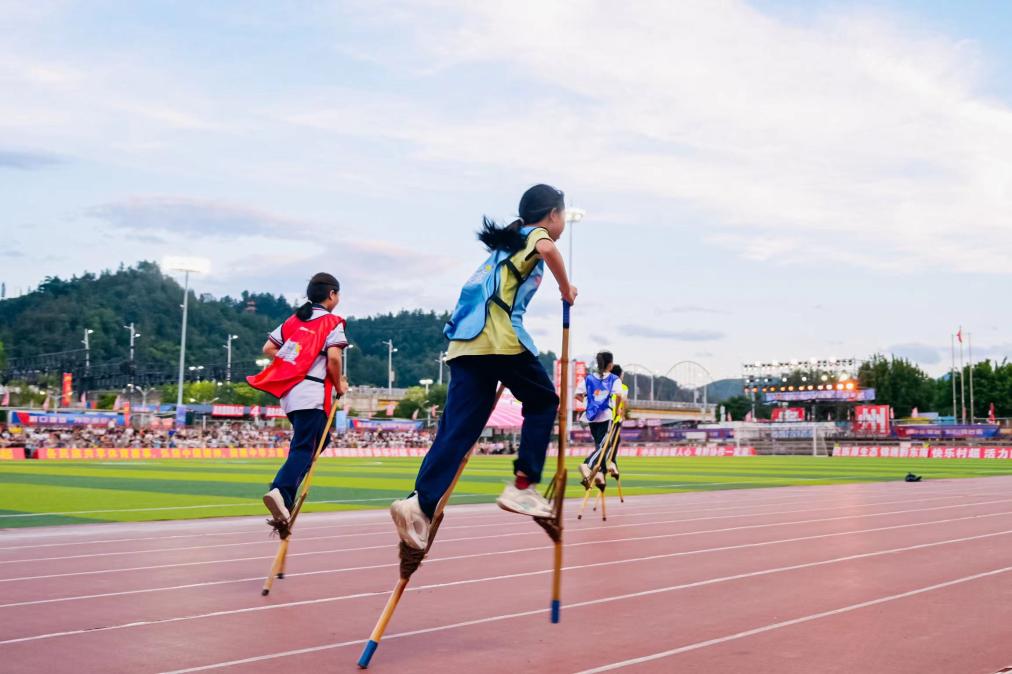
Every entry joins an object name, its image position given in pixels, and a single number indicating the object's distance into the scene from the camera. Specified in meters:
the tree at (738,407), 181.12
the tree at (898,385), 136.38
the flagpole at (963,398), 118.91
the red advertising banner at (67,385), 95.50
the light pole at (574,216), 56.75
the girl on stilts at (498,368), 5.07
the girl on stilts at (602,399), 14.36
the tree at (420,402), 149.50
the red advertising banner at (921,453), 57.59
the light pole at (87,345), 157.43
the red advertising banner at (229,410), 105.44
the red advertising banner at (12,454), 44.69
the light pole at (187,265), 70.56
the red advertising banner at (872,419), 92.62
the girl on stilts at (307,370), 7.75
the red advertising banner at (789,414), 110.31
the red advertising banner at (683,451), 69.00
